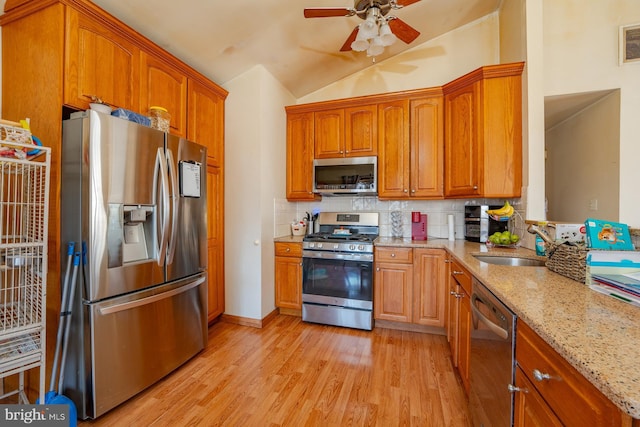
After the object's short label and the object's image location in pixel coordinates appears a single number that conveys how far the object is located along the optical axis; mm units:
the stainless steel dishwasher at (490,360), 987
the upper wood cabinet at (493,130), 2363
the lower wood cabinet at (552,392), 545
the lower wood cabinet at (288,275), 2975
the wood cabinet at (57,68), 1528
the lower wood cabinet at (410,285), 2561
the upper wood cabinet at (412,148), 2855
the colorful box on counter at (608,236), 1218
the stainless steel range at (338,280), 2709
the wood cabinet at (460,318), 1600
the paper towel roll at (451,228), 2902
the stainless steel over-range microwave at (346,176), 3010
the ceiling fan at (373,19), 1834
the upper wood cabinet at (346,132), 3055
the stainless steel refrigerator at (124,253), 1471
